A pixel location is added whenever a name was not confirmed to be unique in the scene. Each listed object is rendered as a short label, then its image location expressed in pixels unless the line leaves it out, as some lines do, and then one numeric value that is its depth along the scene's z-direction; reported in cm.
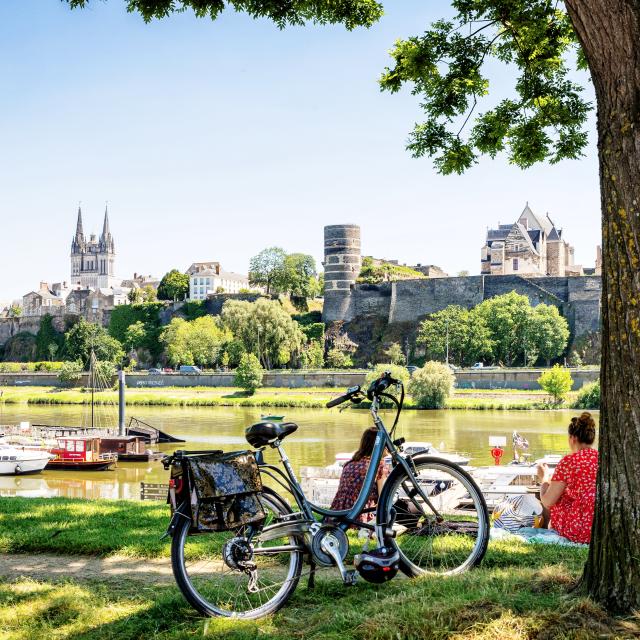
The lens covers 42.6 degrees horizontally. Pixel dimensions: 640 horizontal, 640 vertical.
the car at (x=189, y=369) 6434
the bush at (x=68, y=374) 6544
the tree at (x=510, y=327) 5741
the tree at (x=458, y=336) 5831
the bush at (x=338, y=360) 6488
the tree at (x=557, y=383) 4378
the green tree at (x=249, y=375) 5512
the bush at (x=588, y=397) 4153
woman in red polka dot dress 537
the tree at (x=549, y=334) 5694
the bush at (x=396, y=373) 4686
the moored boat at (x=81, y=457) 2573
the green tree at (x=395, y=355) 6275
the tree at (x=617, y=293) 377
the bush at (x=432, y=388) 4456
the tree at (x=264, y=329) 6128
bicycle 412
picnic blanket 551
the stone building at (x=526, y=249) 7194
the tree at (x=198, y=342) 6731
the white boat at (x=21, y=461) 2408
